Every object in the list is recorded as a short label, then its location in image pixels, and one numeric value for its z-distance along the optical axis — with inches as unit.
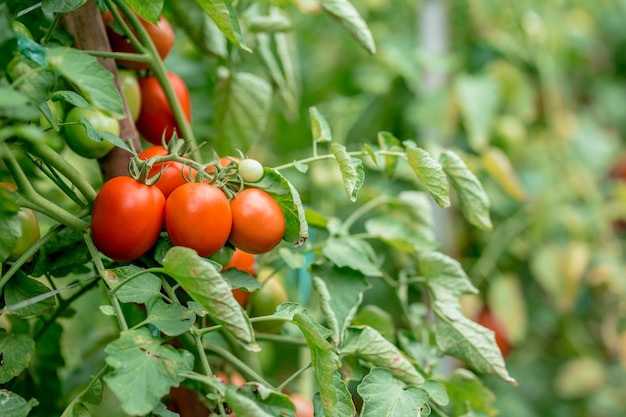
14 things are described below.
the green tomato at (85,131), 51.5
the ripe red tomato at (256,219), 50.1
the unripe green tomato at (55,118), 50.5
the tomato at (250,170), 50.3
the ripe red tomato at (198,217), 49.1
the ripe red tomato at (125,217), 49.4
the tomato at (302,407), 55.3
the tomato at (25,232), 50.2
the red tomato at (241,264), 53.6
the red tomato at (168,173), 50.9
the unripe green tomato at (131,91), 54.3
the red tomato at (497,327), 86.0
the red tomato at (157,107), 55.0
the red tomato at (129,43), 54.2
